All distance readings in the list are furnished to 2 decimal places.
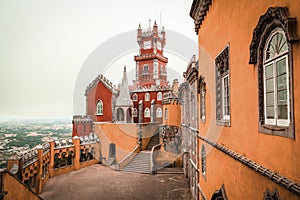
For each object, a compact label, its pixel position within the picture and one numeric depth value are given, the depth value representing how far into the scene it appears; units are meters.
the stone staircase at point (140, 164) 19.51
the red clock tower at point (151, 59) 41.50
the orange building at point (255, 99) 2.94
